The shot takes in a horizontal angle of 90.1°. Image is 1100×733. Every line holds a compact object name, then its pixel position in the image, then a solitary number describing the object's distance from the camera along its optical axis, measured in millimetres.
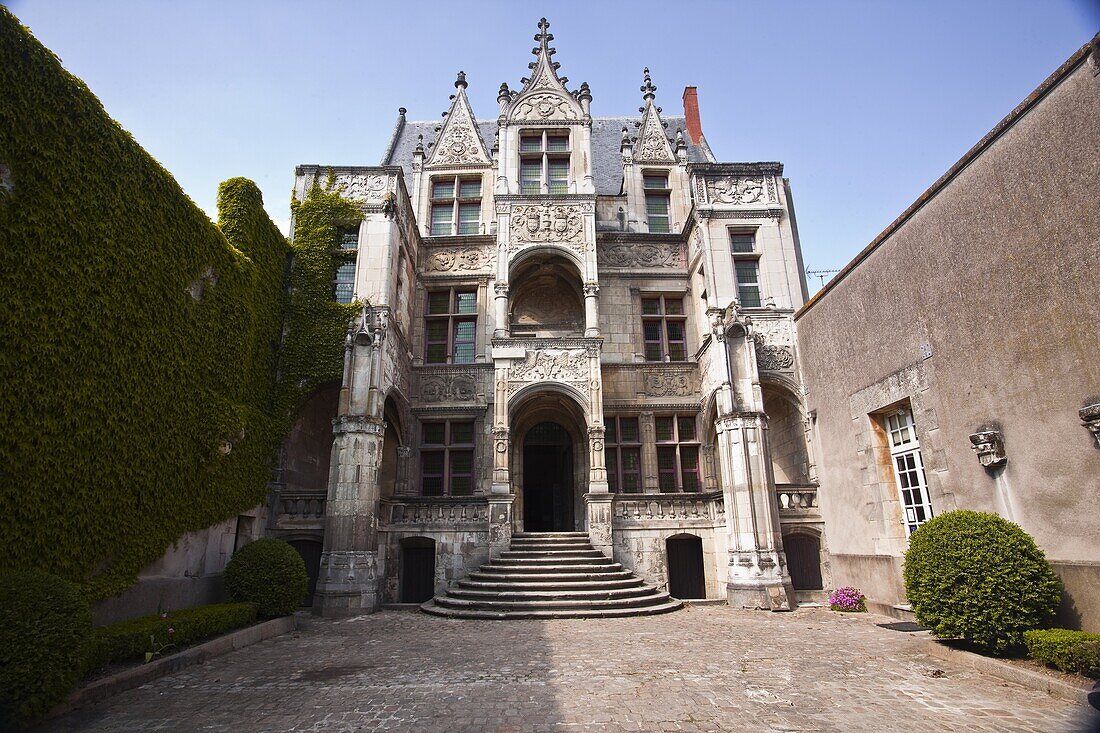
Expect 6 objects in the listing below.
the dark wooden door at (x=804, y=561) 13641
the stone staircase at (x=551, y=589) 10586
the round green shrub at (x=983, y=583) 6207
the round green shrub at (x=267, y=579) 9539
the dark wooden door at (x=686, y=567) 13812
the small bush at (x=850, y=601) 11234
